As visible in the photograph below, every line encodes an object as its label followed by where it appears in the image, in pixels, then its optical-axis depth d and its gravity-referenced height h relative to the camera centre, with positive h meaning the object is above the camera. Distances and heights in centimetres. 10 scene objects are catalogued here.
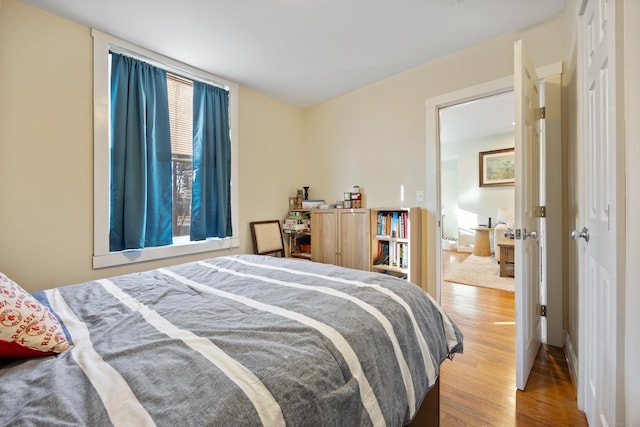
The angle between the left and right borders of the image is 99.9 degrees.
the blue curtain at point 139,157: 218 +50
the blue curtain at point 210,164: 272 +53
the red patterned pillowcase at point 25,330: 73 -33
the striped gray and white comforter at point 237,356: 56 -38
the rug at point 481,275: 367 -94
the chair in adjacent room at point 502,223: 440 -18
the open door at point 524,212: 157 +1
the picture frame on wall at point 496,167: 567 +102
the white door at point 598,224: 89 -4
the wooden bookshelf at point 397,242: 259 -28
